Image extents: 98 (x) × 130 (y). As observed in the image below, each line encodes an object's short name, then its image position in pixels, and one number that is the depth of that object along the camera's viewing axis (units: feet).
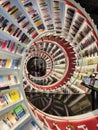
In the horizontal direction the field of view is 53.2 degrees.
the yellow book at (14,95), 3.64
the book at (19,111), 3.66
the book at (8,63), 3.62
